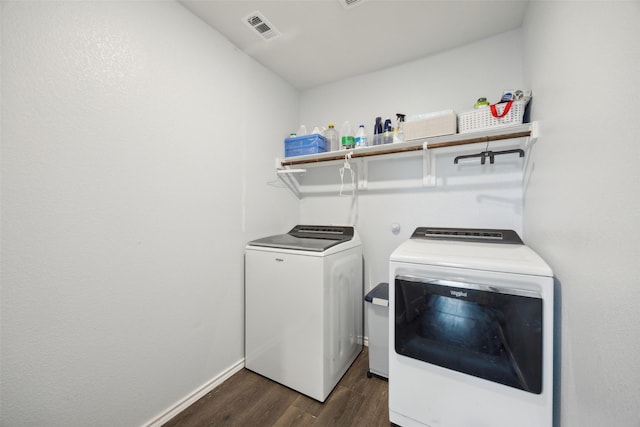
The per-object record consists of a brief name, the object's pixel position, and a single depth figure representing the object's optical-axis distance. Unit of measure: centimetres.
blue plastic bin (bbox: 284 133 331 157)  207
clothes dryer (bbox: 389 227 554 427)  98
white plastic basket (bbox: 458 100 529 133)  138
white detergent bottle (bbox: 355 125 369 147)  192
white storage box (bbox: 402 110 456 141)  156
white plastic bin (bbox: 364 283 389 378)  166
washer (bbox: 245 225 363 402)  151
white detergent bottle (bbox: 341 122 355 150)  195
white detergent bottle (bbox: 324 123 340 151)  216
